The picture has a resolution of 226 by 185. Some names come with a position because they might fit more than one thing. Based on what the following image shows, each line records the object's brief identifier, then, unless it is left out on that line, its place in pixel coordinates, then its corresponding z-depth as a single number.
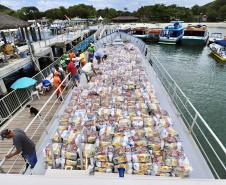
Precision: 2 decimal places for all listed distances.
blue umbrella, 8.93
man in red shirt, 8.57
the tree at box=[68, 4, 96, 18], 87.56
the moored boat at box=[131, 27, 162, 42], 36.87
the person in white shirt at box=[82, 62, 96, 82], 8.59
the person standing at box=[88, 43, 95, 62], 12.70
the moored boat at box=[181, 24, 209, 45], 32.50
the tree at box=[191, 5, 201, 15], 93.19
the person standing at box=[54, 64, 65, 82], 9.72
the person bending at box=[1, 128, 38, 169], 3.91
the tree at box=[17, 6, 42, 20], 74.41
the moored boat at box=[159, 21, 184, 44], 32.56
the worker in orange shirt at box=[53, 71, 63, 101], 8.23
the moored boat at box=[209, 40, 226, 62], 21.94
